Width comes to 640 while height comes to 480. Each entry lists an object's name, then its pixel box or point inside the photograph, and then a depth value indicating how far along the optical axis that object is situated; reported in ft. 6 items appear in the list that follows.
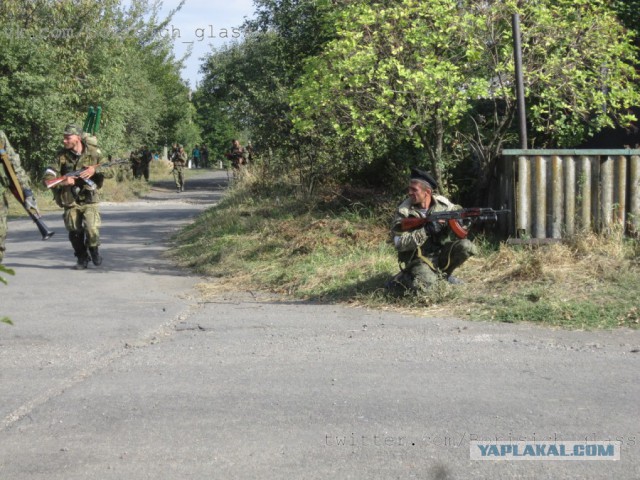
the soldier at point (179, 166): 106.73
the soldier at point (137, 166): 122.34
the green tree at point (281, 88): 48.57
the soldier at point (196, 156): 205.46
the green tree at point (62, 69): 70.85
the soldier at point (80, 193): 36.78
